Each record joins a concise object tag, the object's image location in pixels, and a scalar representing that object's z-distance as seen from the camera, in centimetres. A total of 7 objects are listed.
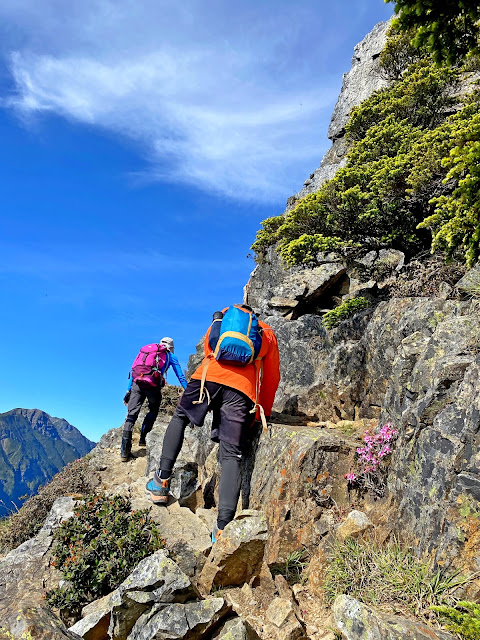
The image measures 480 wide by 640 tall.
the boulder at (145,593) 351
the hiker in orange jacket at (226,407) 541
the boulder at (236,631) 323
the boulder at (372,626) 300
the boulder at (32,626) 316
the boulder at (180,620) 326
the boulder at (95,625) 381
